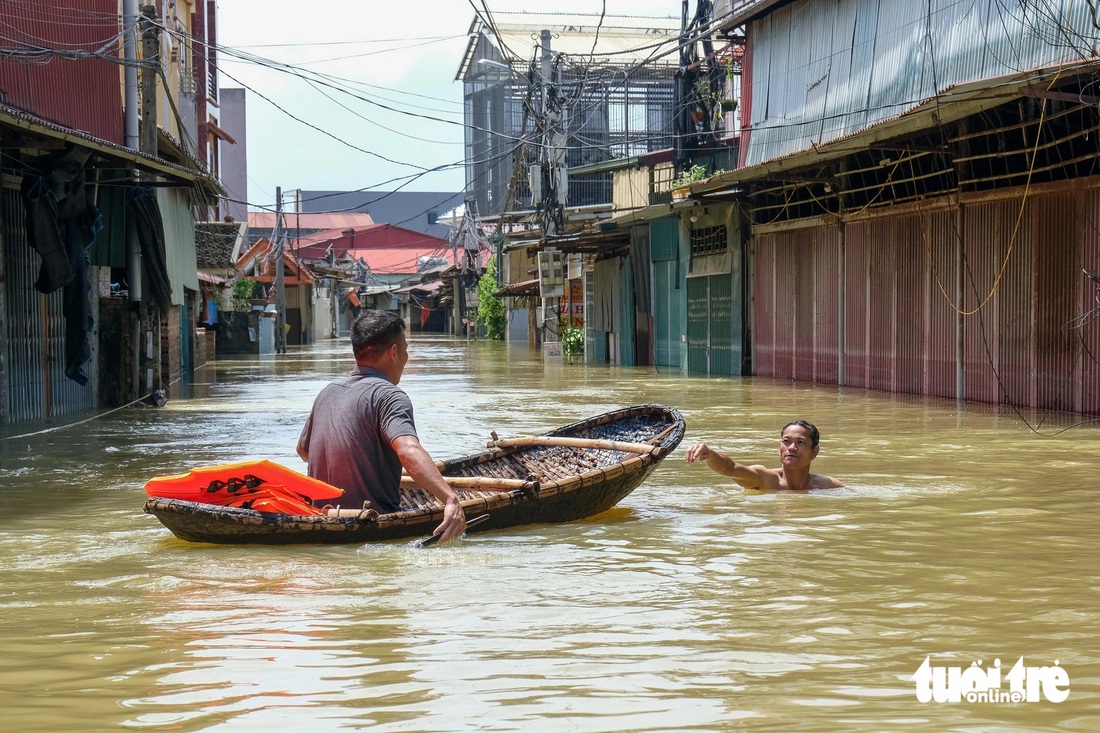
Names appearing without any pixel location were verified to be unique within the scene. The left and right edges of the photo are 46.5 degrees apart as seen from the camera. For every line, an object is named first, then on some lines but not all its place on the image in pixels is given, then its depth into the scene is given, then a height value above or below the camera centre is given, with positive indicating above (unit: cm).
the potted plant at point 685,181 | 2653 +322
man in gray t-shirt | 729 -53
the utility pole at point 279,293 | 4674 +157
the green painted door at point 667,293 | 3033 +83
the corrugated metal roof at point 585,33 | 4834 +1154
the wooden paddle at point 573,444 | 917 -86
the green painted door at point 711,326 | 2720 +1
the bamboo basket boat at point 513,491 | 743 -106
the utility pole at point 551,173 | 3234 +429
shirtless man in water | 954 -108
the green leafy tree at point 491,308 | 5984 +107
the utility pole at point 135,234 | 1923 +157
